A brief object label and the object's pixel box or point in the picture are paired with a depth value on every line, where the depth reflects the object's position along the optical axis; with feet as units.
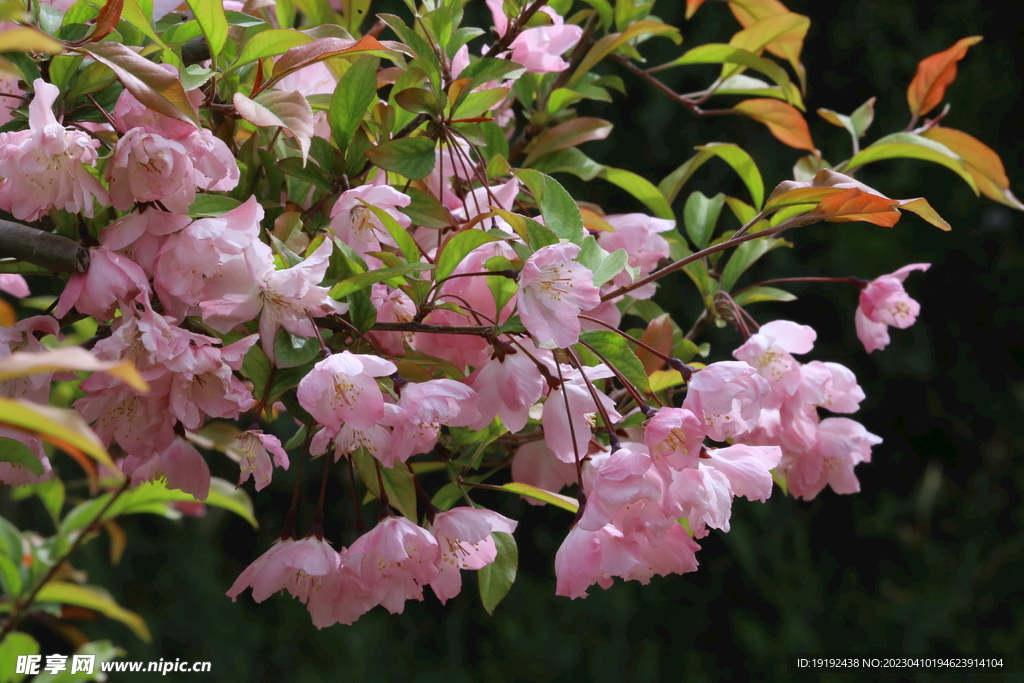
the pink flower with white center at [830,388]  7.53
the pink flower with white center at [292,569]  7.20
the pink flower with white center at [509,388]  7.07
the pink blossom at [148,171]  6.94
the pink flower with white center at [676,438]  7.02
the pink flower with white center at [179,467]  7.14
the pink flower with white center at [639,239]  7.51
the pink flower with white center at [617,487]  7.01
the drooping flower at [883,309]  7.77
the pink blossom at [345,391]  6.97
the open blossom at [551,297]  6.92
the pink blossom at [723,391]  7.11
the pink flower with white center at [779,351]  7.51
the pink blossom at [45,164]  6.94
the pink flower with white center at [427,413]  7.03
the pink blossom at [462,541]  7.14
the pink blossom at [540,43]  7.60
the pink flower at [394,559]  7.13
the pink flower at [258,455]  7.13
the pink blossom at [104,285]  6.98
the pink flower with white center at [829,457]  7.64
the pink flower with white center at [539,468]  7.35
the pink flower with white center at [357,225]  7.21
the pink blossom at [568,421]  7.13
